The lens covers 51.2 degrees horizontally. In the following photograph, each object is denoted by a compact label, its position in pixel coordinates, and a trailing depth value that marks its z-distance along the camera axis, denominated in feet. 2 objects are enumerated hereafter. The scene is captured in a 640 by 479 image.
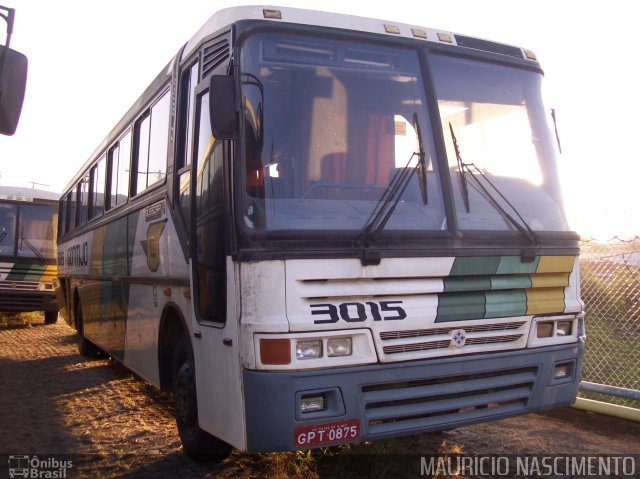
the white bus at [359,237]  12.53
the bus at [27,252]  51.21
